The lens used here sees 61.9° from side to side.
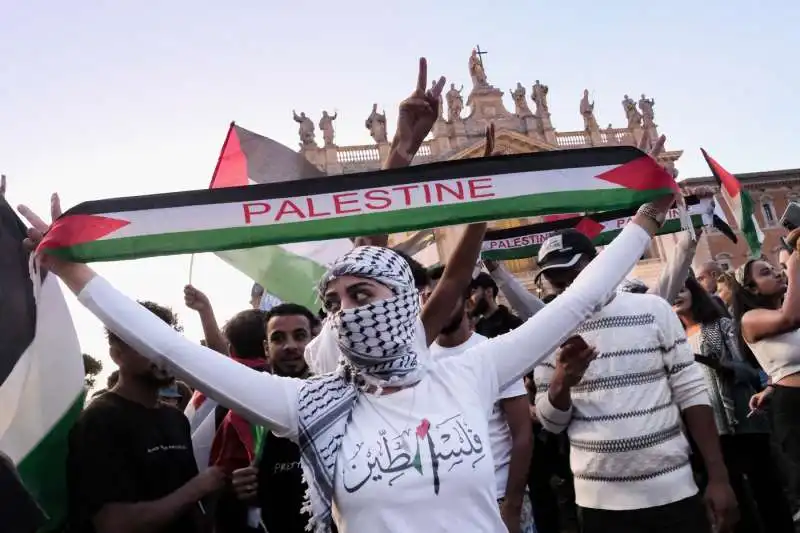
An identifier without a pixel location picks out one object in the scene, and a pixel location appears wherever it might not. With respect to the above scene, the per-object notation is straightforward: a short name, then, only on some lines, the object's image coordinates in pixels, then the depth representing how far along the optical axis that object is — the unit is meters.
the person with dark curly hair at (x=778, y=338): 3.97
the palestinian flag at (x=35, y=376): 2.52
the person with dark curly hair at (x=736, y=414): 4.75
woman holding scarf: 1.76
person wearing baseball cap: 2.94
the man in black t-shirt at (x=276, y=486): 2.70
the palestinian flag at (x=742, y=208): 4.61
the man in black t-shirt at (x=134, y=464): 2.50
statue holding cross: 34.03
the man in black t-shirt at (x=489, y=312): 5.10
